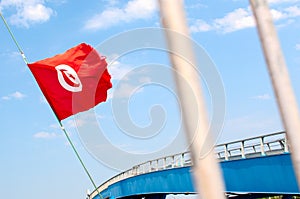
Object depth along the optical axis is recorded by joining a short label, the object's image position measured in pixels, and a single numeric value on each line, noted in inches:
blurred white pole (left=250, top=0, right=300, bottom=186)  142.0
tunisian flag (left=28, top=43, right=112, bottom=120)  466.6
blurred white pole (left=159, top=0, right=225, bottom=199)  124.9
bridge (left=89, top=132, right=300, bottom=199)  608.5
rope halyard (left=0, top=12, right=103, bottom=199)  394.6
